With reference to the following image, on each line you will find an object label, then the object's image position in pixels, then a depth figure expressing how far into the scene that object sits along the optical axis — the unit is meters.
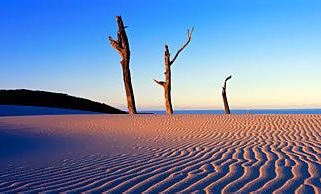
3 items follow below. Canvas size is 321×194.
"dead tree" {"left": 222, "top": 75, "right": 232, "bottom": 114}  26.80
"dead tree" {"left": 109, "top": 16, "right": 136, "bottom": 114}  22.23
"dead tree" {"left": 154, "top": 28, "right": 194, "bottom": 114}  23.48
